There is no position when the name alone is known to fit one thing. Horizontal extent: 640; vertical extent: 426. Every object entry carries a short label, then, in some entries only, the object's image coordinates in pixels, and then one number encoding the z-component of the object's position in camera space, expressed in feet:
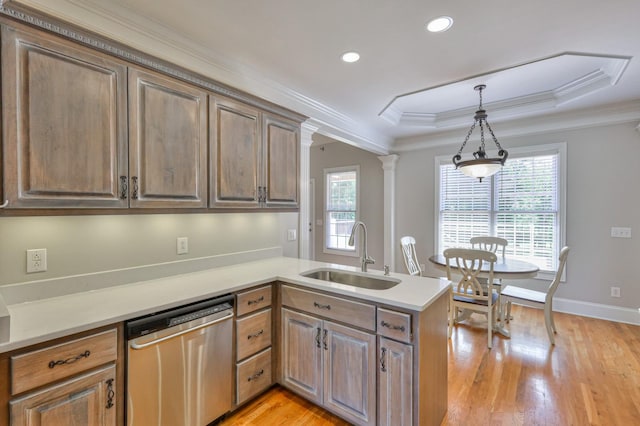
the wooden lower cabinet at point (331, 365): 5.80
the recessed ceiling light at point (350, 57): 7.84
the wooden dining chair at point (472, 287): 9.71
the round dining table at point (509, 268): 9.80
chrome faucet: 7.16
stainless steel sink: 7.04
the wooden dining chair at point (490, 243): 13.08
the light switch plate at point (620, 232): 11.69
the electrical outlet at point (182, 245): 7.43
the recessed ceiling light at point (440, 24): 6.35
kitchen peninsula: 4.31
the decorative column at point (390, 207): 17.43
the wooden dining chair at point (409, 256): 11.08
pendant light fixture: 10.31
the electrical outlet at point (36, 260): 5.28
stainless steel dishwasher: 4.85
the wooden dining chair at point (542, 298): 9.69
